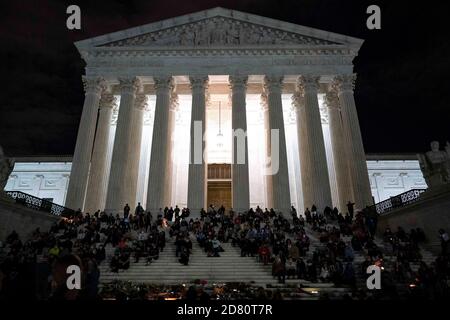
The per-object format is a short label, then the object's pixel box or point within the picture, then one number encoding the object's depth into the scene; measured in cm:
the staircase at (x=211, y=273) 1331
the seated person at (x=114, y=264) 1565
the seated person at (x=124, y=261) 1589
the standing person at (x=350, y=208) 2455
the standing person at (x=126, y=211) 2360
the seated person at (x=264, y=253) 1631
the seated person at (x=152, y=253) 1706
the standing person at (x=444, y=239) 1517
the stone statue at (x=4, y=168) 1905
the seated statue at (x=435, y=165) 1767
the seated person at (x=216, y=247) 1770
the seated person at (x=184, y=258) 1662
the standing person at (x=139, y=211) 2397
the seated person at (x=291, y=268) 1495
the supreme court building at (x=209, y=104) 2859
